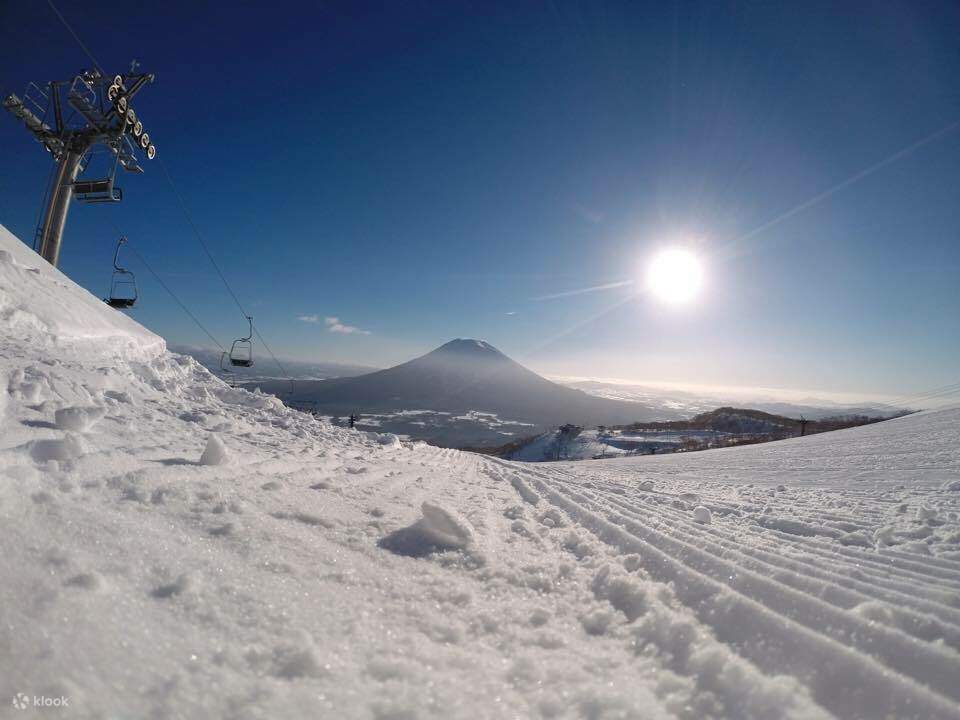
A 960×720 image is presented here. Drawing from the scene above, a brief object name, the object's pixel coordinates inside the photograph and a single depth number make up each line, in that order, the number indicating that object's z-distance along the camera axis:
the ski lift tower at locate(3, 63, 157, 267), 12.45
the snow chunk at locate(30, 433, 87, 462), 2.25
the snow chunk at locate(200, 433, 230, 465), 3.10
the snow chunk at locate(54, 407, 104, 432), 2.94
